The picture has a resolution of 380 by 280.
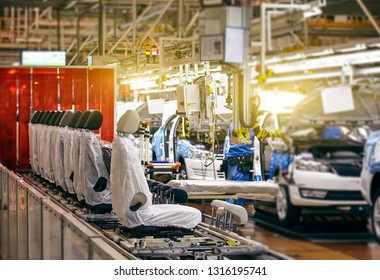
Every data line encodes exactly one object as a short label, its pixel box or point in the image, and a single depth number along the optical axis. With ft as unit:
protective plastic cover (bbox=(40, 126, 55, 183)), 35.38
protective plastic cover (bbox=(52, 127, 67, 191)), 33.36
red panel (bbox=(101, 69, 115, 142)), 37.47
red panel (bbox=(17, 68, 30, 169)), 40.71
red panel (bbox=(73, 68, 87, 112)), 37.31
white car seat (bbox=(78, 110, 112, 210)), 28.84
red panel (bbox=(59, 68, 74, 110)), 37.84
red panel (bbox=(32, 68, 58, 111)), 39.24
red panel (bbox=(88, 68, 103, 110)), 37.19
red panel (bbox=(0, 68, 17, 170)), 40.90
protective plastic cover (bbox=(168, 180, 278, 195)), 30.20
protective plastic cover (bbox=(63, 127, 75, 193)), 31.89
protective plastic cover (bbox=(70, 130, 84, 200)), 29.84
